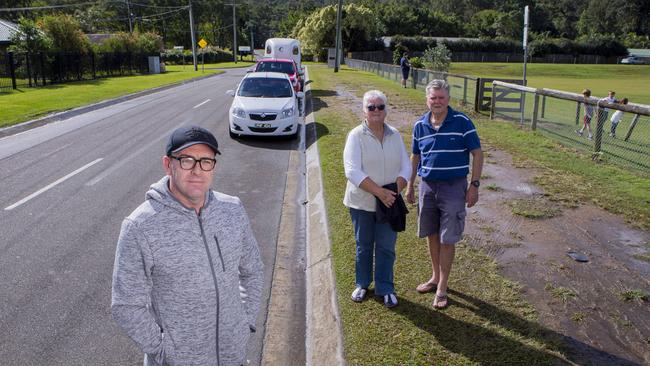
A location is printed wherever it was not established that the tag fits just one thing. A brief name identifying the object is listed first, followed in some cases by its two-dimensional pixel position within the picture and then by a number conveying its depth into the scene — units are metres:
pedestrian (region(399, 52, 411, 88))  27.48
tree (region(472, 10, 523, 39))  98.56
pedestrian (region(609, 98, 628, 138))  13.01
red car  21.41
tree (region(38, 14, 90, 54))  33.12
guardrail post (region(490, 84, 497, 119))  16.44
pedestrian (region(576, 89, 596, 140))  13.07
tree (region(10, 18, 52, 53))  27.85
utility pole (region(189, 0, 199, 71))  50.25
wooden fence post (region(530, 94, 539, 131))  13.75
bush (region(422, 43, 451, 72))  31.06
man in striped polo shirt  4.39
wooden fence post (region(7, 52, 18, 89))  25.28
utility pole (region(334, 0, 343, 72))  45.62
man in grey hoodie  2.25
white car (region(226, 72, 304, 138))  13.05
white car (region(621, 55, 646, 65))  82.31
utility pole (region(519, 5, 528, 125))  14.93
